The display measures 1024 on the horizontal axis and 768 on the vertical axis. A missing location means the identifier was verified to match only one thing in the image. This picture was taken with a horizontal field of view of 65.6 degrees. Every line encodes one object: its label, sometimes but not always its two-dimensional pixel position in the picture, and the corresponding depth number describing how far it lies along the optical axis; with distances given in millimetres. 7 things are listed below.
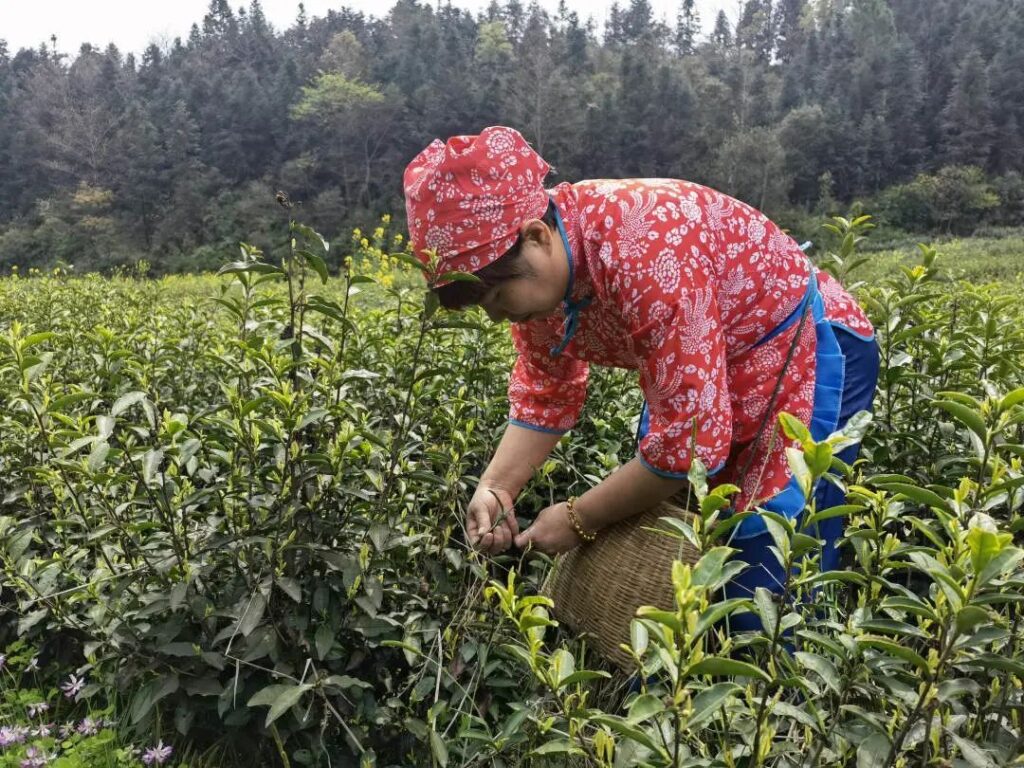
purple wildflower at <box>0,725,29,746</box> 1584
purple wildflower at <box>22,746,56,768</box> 1514
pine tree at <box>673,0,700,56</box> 78631
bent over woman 1495
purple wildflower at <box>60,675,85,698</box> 1664
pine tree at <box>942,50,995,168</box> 46688
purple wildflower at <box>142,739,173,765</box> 1511
